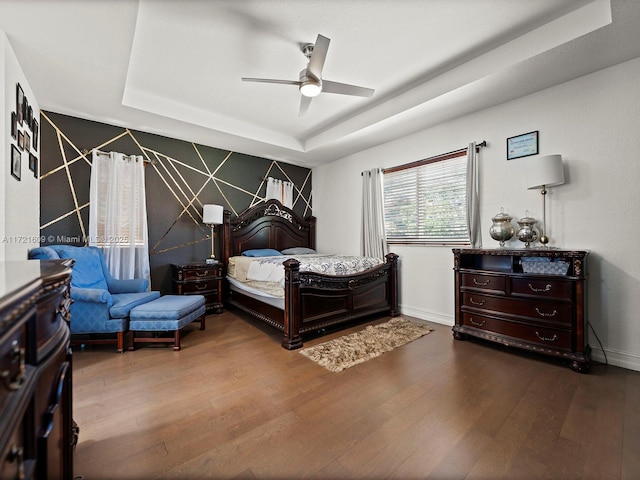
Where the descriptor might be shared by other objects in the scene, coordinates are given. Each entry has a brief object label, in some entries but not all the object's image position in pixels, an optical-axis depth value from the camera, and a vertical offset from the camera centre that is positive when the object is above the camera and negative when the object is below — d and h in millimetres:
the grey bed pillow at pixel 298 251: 5051 -205
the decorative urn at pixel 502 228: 3094 +104
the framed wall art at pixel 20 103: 2449 +1217
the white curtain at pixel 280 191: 5312 +927
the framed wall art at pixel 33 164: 2898 +818
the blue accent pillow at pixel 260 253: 4656 -215
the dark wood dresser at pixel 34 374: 579 -335
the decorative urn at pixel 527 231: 2943 +67
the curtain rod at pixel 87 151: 3633 +1157
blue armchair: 2760 -613
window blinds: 3709 +533
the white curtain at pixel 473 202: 3467 +437
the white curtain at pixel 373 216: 4572 +380
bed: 3055 -614
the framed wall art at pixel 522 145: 3059 +1016
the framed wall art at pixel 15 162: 2359 +680
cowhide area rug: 2660 -1119
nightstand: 3990 -585
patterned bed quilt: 3291 -357
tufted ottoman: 2889 -815
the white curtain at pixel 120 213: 3648 +367
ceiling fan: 2315 +1455
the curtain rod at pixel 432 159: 3487 +1095
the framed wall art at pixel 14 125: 2334 +969
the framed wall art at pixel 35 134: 3021 +1160
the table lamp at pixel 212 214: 4277 +386
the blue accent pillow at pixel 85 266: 3016 -276
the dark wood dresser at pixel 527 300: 2475 -610
